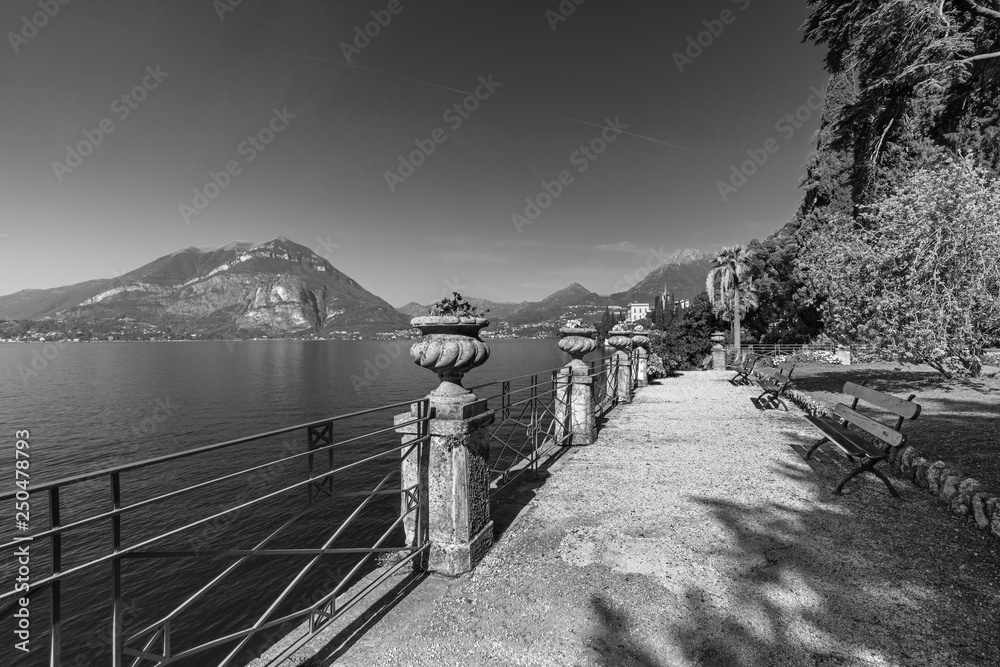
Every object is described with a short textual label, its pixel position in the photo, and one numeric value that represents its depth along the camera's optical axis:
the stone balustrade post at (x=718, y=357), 21.91
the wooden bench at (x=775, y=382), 10.52
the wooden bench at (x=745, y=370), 14.84
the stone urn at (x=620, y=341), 12.27
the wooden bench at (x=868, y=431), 5.17
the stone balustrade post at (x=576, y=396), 7.77
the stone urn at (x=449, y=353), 3.91
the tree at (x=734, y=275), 31.33
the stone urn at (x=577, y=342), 7.80
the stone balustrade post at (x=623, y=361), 12.06
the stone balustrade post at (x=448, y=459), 3.90
